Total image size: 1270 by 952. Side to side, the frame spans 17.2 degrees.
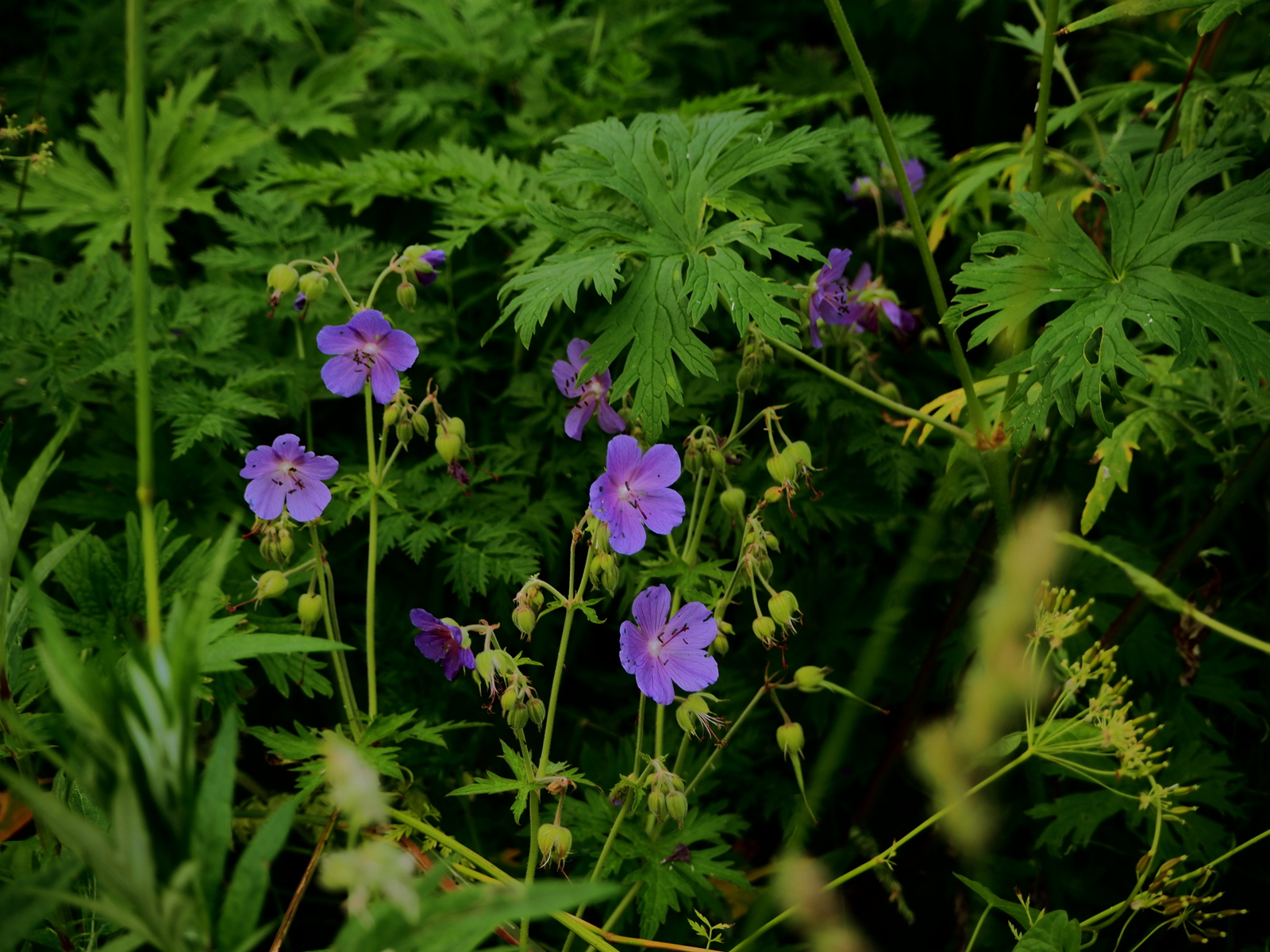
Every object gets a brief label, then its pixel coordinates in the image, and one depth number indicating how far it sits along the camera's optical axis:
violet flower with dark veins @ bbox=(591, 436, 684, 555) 1.47
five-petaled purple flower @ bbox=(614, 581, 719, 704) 1.46
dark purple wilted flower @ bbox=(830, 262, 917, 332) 1.59
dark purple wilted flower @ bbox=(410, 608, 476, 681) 1.49
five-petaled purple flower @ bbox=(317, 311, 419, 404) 1.50
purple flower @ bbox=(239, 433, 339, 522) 1.50
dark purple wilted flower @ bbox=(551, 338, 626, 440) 1.53
